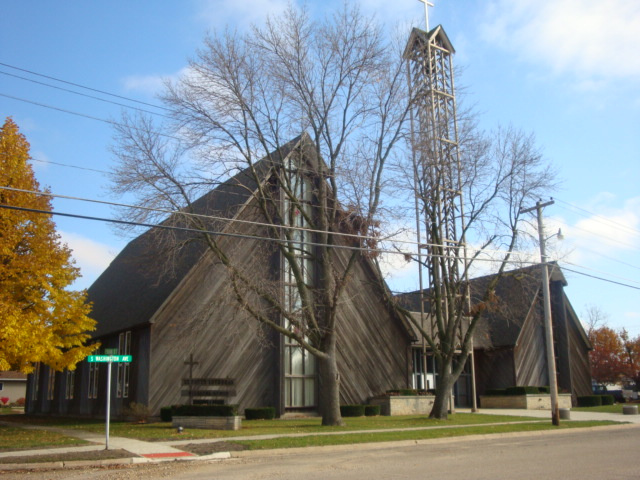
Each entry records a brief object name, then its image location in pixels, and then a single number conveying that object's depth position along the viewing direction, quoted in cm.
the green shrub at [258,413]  2639
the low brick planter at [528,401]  3453
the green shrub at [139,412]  2450
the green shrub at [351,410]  2836
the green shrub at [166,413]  2436
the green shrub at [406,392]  3064
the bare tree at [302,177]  2153
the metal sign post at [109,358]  1625
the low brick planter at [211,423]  2111
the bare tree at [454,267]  2517
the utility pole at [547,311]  2303
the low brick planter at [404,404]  2992
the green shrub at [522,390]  3456
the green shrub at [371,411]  2912
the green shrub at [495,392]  3587
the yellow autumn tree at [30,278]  2028
